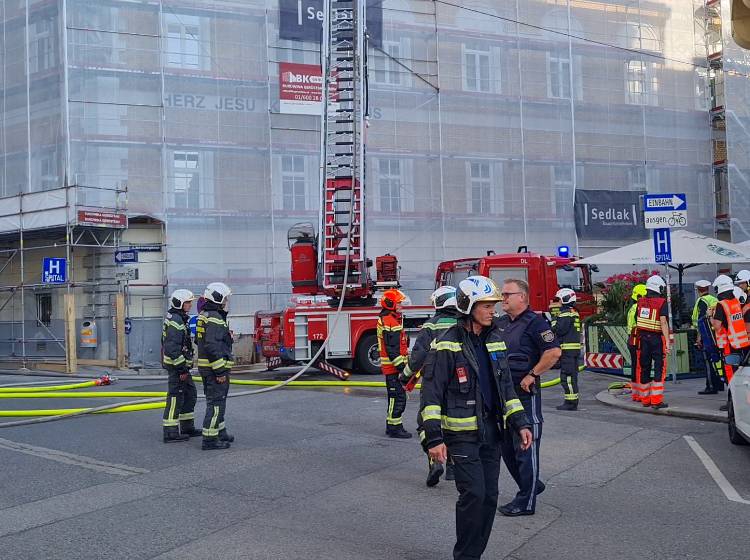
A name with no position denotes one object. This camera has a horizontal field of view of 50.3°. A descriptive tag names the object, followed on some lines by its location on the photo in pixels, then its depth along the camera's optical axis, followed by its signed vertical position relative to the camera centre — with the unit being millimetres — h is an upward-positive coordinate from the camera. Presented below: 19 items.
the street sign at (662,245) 13008 +824
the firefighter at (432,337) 5992 -351
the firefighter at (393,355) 9211 -618
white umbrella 15781 +880
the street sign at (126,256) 18734 +1266
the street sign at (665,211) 12766 +1357
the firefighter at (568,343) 11445 -664
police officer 6117 -532
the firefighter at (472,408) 4602 -643
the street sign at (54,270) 18250 +955
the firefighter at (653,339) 11000 -599
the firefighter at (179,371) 9320 -730
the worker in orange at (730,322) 10500 -379
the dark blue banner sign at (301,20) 22047 +7932
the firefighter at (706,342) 12570 -766
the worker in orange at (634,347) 11555 -746
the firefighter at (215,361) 8773 -590
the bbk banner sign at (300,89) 21922 +5974
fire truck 16188 +799
